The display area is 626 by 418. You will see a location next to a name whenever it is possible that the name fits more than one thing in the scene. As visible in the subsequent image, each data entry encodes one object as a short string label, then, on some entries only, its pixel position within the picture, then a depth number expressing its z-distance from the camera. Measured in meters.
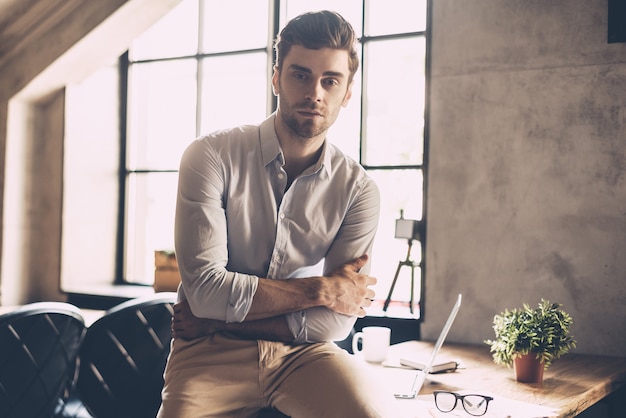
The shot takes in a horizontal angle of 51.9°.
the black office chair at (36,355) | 2.28
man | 1.71
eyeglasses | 1.82
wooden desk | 2.16
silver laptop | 2.04
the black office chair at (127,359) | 2.47
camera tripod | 3.71
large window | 4.04
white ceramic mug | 2.75
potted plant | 2.33
